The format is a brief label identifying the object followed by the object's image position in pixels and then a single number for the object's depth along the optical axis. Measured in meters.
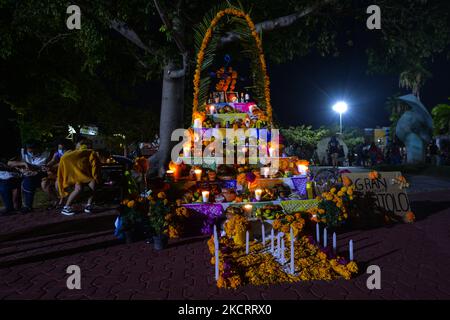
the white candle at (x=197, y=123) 9.41
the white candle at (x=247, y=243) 5.36
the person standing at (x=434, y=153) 25.06
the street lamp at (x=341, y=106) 29.17
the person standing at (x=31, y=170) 9.66
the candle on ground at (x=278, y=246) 5.47
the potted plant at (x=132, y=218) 6.81
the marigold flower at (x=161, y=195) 7.00
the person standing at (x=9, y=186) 9.28
